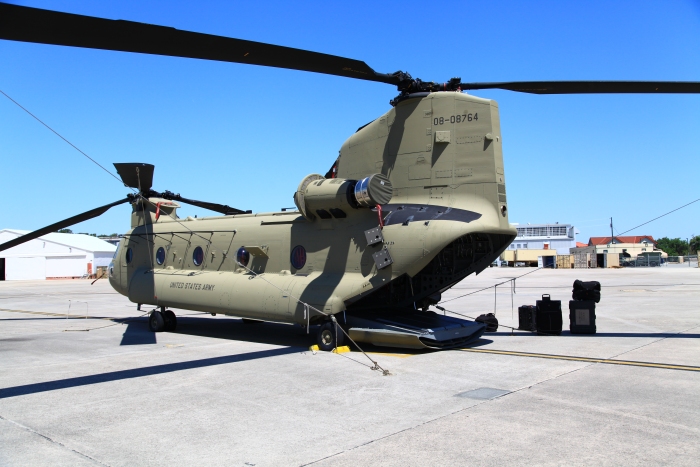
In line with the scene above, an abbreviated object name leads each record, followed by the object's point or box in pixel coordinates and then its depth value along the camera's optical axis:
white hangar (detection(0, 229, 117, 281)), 61.88
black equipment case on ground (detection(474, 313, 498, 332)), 13.95
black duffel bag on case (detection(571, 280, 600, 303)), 13.18
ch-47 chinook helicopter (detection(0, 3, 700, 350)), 10.52
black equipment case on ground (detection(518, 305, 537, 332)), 13.64
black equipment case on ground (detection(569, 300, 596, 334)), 13.02
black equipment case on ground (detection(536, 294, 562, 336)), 13.19
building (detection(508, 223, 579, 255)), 105.57
